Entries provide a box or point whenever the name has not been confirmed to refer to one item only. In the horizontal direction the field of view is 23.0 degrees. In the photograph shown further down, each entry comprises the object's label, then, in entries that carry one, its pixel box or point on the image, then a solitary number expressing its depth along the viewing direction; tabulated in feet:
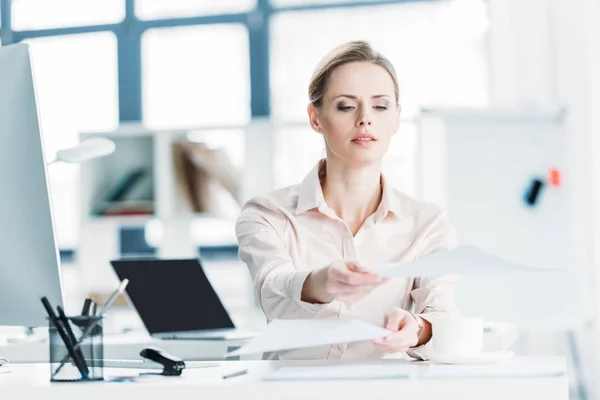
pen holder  8.14
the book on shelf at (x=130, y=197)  24.34
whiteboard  20.63
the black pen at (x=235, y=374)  7.94
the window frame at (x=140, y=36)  26.65
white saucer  8.45
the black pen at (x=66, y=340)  8.14
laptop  12.26
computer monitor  8.34
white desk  7.58
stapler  8.39
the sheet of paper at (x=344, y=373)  7.72
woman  10.04
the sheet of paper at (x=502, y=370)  7.73
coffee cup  8.59
